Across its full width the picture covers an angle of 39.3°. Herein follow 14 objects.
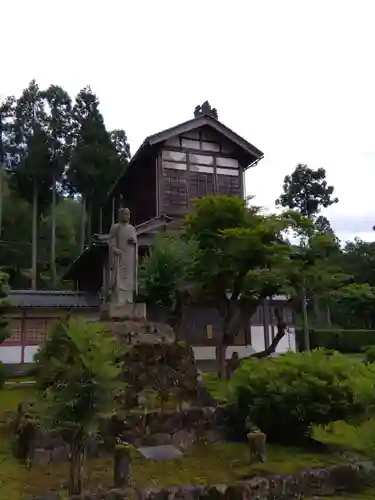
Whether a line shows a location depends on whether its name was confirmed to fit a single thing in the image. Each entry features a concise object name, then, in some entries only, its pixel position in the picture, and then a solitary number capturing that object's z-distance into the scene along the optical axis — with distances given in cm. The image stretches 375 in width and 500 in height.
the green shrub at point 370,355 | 2178
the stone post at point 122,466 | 824
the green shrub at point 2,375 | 1670
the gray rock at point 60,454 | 1013
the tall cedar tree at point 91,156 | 3116
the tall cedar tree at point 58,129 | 3158
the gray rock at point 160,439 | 1108
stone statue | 1341
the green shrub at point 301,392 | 1122
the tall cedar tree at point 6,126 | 3241
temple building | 2189
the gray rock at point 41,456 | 992
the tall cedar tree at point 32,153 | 3102
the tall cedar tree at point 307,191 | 3831
